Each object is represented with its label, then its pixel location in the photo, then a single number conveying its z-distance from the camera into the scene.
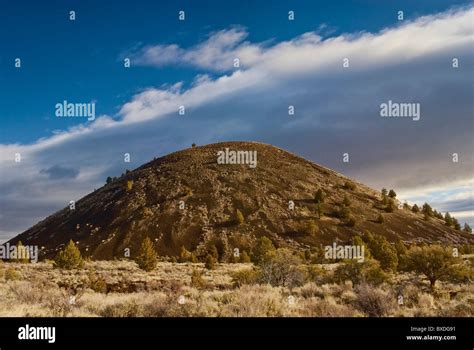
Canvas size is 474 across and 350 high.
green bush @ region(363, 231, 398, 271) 43.88
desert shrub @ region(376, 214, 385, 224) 119.31
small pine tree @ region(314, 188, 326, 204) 125.91
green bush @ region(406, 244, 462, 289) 29.42
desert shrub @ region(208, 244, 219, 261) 94.45
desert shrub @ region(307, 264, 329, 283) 28.45
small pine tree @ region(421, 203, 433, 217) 145.75
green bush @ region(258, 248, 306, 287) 27.00
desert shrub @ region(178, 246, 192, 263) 85.37
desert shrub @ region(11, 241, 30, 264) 73.44
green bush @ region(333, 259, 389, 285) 26.56
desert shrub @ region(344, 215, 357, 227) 114.56
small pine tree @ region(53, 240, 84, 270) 53.53
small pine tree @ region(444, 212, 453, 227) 138.71
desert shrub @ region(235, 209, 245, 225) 114.38
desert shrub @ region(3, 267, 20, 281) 34.85
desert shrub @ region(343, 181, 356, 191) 143.11
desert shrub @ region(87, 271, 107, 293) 26.74
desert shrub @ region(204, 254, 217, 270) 62.48
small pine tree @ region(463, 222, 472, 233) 140.48
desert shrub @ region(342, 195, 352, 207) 125.94
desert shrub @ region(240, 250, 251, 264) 86.05
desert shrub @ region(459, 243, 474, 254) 87.14
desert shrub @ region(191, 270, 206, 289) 30.33
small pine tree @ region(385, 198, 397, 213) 129.62
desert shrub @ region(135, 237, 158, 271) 55.69
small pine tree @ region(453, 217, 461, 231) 138.26
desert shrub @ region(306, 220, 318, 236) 109.75
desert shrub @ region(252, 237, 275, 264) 51.74
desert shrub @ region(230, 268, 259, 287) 28.29
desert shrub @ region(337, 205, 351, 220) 118.43
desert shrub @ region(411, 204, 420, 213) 144.04
